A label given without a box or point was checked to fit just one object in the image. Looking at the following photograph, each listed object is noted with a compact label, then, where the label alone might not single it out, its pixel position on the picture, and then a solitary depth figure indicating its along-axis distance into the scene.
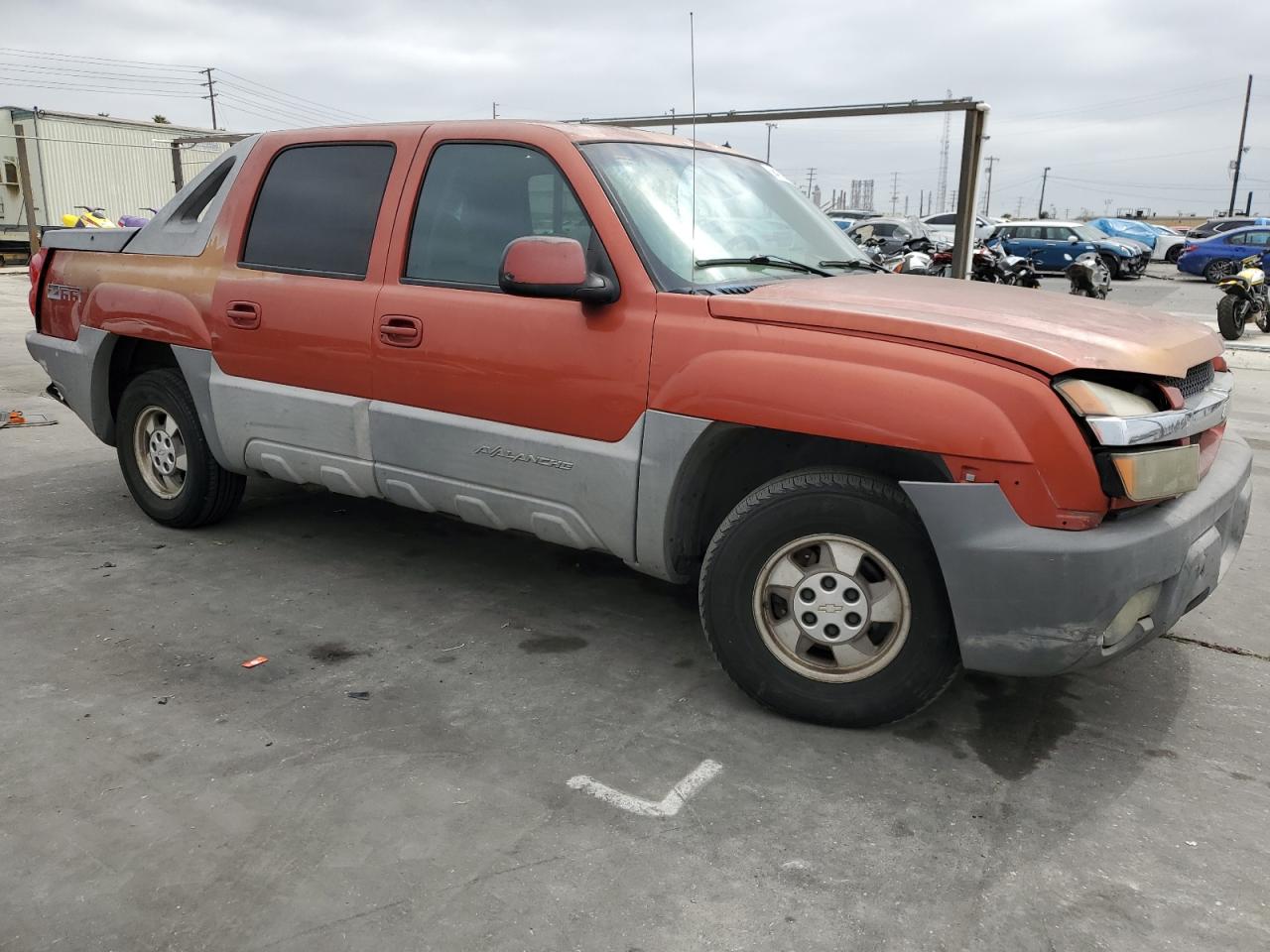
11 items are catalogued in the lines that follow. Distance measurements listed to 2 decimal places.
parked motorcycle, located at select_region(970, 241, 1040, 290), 18.39
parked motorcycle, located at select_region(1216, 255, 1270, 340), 13.73
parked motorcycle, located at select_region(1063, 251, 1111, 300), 18.31
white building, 23.56
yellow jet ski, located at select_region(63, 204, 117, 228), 17.86
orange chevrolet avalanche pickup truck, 2.74
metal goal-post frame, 6.89
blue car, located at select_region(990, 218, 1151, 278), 26.42
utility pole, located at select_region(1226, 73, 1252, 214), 59.31
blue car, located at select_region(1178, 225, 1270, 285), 24.17
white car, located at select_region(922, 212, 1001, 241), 28.46
